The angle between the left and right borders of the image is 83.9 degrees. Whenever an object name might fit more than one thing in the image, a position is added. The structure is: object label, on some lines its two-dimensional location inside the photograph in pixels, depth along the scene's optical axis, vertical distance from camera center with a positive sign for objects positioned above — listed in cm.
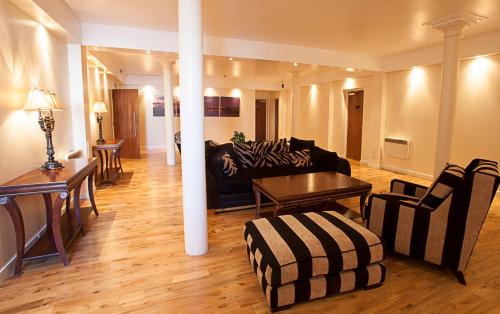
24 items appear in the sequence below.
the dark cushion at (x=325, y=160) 436 -59
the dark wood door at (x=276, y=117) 1184 +21
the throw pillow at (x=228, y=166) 379 -59
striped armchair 201 -74
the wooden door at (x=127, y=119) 772 +6
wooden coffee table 294 -74
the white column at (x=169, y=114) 660 +19
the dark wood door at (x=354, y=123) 740 +0
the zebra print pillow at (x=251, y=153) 440 -50
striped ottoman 181 -91
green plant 610 -35
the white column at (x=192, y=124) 229 -2
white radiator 598 -54
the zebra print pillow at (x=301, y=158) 452 -58
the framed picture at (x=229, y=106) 1029 +60
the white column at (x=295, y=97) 745 +68
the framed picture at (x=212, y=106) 1001 +59
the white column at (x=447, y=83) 385 +59
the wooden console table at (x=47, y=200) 216 -63
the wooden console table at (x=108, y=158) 491 -72
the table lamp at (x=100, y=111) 510 +20
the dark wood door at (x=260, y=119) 1187 +15
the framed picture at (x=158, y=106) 952 +54
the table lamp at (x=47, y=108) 249 +13
